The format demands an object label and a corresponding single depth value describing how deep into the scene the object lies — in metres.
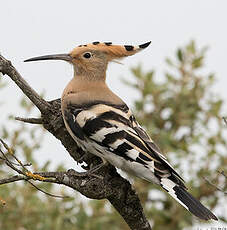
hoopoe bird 4.92
